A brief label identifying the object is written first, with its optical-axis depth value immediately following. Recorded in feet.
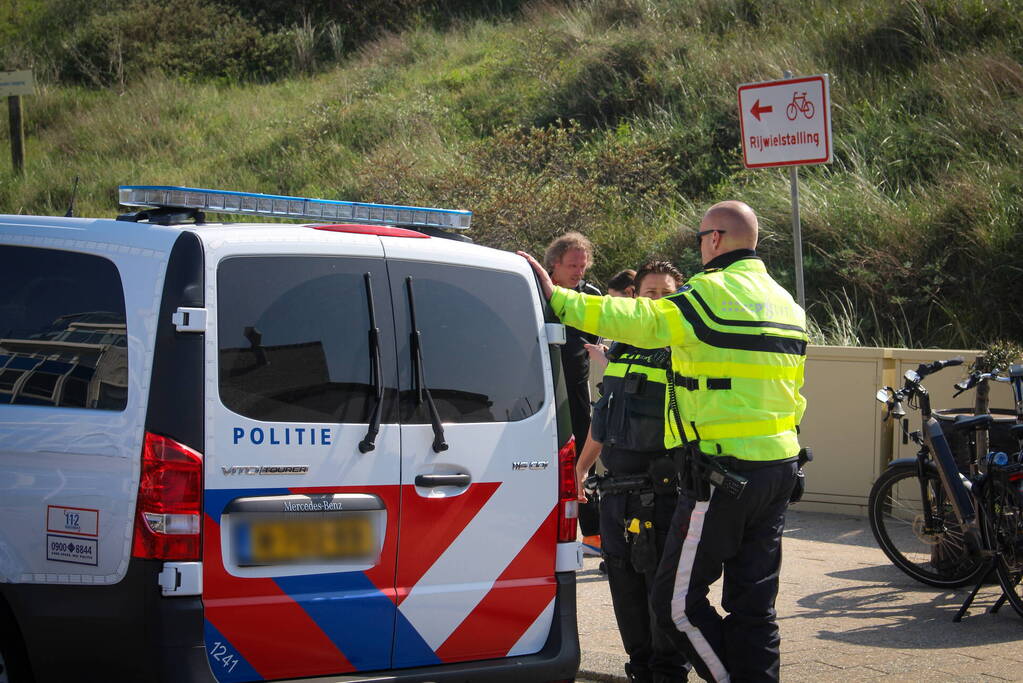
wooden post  67.10
